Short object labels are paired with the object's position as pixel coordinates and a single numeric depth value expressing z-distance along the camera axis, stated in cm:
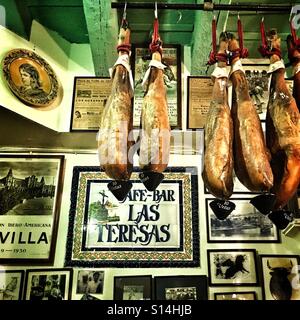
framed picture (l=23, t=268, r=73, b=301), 199
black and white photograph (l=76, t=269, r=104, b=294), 201
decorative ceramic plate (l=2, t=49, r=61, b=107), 203
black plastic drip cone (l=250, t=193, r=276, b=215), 118
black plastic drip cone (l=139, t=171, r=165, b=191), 121
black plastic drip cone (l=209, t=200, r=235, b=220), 120
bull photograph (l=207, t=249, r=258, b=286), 204
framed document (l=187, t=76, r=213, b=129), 217
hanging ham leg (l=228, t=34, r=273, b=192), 120
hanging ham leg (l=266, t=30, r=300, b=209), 124
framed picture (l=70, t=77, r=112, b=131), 215
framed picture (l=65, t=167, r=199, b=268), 207
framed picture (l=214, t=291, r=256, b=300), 199
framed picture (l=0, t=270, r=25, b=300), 198
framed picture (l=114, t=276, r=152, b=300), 198
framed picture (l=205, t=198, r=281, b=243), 212
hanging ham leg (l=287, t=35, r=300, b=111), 143
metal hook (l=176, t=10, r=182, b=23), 216
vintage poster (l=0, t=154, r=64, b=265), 208
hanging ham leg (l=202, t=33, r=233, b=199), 121
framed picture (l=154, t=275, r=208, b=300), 198
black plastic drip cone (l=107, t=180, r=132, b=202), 124
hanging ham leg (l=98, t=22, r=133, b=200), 123
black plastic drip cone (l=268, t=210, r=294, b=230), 123
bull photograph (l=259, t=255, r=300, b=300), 200
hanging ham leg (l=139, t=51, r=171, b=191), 122
